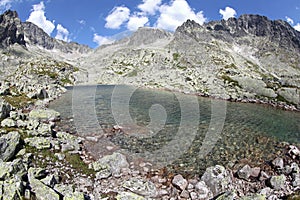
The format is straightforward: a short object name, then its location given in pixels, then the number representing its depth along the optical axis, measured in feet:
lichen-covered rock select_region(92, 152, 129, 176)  70.49
